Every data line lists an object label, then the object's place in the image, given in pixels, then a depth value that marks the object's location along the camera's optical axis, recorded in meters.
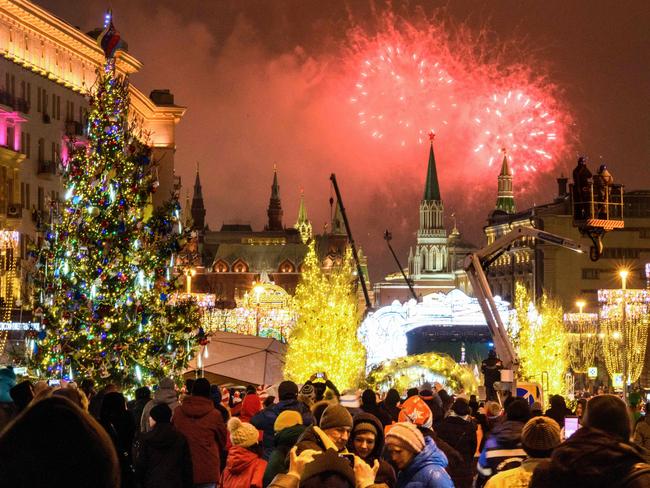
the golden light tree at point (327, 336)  49.00
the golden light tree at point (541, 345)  60.28
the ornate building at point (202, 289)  196.12
